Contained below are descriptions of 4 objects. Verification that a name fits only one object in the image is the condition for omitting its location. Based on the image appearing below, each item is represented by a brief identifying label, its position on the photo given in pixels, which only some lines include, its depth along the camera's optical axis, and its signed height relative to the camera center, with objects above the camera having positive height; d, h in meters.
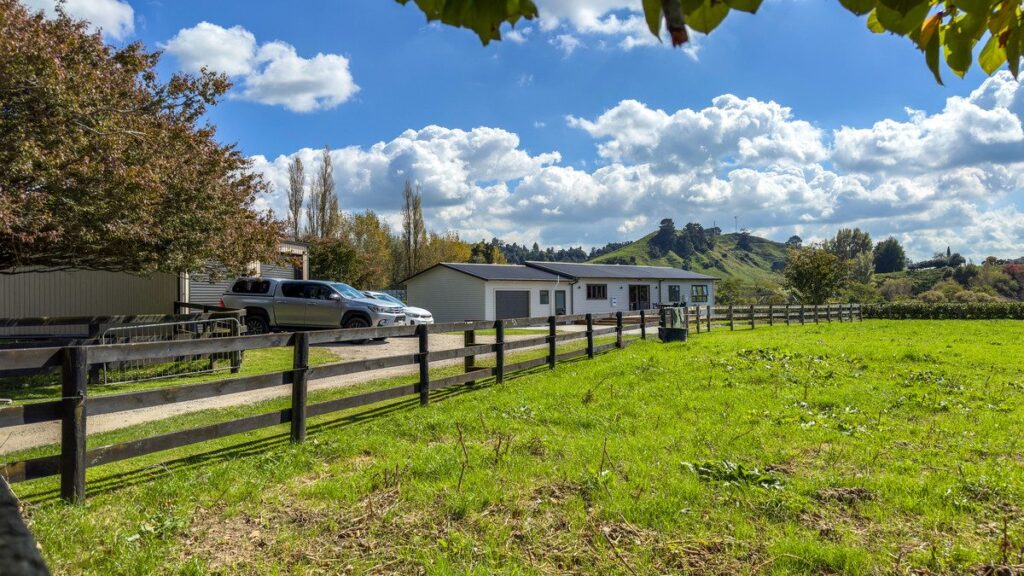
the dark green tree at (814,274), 41.94 +1.60
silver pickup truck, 17.02 -0.13
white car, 18.11 -0.50
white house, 32.03 +0.58
